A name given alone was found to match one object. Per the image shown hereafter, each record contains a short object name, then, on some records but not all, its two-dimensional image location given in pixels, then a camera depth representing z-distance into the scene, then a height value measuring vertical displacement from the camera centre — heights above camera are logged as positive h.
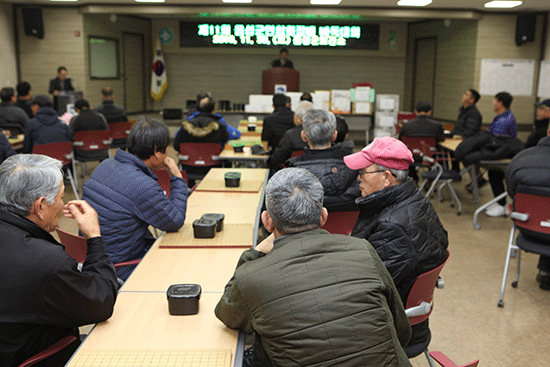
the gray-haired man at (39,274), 1.57 -0.60
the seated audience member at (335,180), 3.19 -0.55
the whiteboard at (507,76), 10.95 +0.40
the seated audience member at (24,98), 7.77 -0.17
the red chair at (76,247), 2.49 -0.80
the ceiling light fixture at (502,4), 9.41 +1.72
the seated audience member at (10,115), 6.66 -0.37
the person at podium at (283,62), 12.50 +0.72
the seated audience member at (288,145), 4.81 -0.51
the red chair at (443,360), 1.76 -0.95
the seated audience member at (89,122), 6.90 -0.47
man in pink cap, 2.02 -0.53
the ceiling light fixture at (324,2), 9.64 +1.72
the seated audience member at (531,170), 3.48 -0.52
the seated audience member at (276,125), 5.96 -0.39
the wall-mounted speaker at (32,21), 10.52 +1.38
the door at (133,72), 12.80 +0.43
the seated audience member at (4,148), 4.70 -0.57
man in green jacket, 1.35 -0.57
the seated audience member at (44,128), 6.05 -0.48
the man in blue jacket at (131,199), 2.53 -0.55
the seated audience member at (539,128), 5.97 -0.41
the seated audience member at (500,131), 5.80 -0.41
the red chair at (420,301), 2.03 -0.85
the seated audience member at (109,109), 8.02 -0.32
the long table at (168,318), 1.56 -0.80
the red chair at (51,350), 1.65 -0.88
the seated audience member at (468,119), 7.19 -0.35
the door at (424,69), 12.95 +0.63
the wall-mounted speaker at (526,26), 10.63 +1.44
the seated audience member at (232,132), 6.39 -0.52
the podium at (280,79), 12.24 +0.31
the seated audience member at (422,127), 6.69 -0.44
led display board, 12.51 +1.42
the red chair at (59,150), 5.62 -0.71
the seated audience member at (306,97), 8.97 -0.09
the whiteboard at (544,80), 10.53 +0.33
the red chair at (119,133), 7.94 -0.69
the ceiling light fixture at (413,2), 9.56 +1.74
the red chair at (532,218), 3.38 -0.82
